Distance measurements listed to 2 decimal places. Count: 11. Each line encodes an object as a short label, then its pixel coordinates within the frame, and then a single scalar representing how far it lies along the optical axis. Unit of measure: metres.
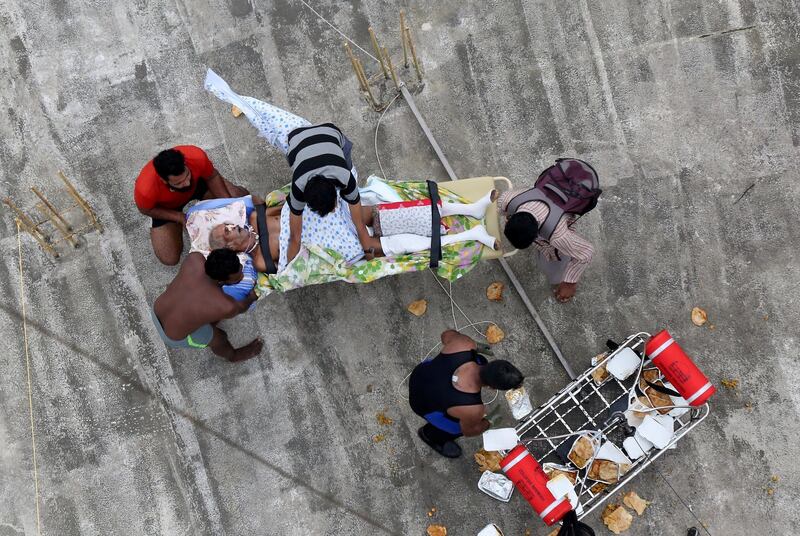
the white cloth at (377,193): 4.10
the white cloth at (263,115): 3.94
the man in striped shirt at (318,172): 3.42
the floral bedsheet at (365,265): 3.94
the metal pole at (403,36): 4.19
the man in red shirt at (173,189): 3.74
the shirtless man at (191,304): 3.75
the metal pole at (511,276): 4.49
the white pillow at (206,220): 3.95
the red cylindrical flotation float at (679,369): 3.73
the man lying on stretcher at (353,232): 3.86
